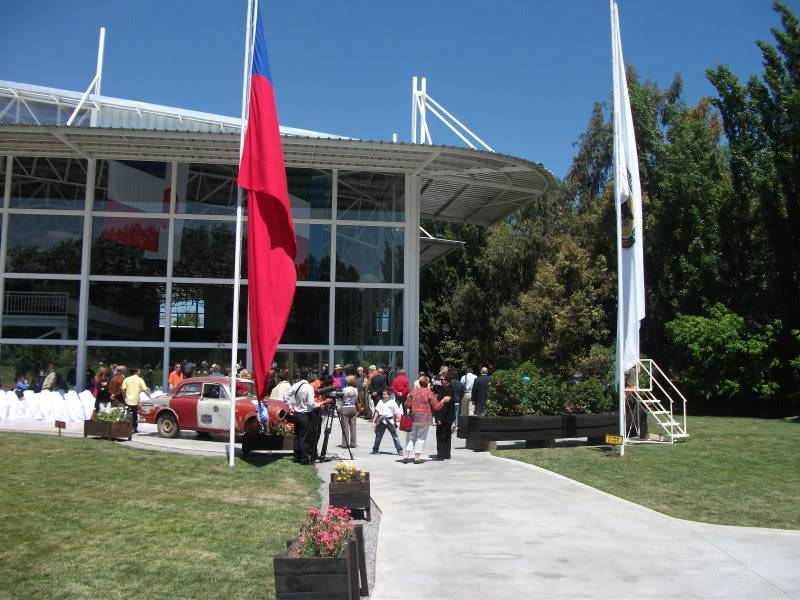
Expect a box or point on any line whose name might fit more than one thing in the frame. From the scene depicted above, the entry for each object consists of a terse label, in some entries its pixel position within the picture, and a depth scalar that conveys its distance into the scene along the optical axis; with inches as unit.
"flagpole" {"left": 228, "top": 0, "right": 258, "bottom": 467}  562.9
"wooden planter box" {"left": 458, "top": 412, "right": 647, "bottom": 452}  674.2
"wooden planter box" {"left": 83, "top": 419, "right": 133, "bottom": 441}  634.2
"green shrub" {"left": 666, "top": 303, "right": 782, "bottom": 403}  1049.5
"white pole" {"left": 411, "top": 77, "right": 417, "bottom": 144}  1178.9
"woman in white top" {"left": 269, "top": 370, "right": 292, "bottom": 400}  773.6
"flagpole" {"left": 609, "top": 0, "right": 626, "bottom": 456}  607.5
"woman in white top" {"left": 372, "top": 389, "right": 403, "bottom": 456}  655.8
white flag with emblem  623.8
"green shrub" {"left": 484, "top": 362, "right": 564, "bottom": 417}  694.5
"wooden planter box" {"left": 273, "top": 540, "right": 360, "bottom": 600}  229.3
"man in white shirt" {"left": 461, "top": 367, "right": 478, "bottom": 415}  895.3
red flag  540.4
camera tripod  604.4
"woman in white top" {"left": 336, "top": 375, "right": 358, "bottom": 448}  693.3
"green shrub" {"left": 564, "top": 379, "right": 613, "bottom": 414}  729.6
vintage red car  705.0
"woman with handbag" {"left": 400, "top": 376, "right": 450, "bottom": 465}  606.9
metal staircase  685.3
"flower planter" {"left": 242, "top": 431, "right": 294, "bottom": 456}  599.8
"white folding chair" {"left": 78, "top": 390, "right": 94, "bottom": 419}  796.6
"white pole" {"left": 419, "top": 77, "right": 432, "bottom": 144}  1156.5
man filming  572.4
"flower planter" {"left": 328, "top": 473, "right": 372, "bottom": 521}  383.9
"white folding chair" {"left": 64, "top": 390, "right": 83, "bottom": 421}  793.6
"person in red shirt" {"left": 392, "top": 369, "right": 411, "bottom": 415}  900.0
